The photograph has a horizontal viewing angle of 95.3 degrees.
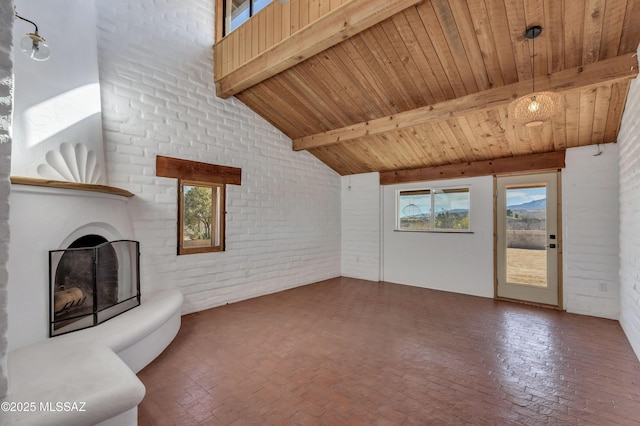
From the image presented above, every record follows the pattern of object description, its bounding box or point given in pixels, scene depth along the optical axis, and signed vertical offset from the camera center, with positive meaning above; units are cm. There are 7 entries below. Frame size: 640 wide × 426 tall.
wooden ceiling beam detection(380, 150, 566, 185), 438 +80
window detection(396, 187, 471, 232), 532 +10
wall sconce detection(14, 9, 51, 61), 202 +119
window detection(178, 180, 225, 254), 400 -3
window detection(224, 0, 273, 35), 391 +291
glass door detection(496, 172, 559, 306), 441 -37
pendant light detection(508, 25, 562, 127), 257 +98
